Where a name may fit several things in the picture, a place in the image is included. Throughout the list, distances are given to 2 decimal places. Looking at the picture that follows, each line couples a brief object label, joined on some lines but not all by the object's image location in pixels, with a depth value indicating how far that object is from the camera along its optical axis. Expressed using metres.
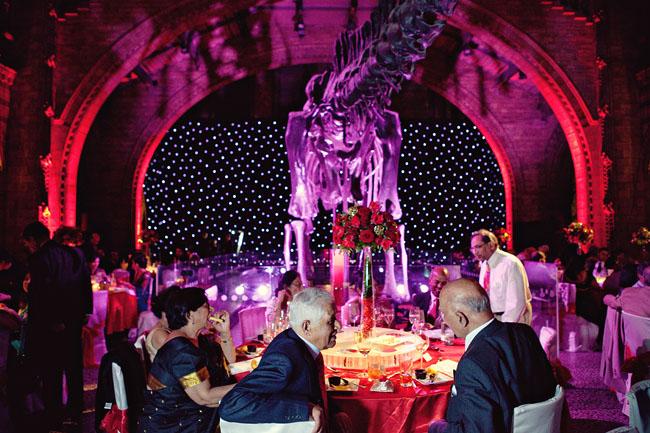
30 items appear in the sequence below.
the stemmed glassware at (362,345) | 3.06
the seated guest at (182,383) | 2.33
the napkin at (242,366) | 3.09
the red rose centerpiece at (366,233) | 3.86
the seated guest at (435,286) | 4.80
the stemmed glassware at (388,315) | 4.07
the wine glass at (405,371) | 2.79
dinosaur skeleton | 5.77
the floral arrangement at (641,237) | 9.35
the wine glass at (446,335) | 3.82
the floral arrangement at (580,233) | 9.59
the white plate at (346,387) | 2.66
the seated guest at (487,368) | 1.73
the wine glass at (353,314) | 4.31
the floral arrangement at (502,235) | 12.59
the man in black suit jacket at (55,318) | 4.08
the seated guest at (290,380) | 1.79
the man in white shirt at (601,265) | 8.87
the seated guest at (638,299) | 4.22
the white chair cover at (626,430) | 1.51
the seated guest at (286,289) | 4.59
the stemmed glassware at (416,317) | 3.64
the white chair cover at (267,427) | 1.78
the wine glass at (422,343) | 3.20
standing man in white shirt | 3.93
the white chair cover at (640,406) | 1.87
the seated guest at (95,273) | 7.26
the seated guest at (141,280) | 8.23
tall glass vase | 3.58
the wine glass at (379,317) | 4.12
